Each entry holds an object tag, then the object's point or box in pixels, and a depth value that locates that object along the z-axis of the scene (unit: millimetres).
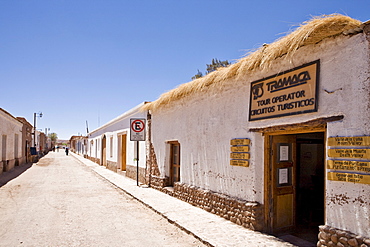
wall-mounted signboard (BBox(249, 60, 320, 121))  4667
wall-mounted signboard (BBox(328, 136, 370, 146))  3831
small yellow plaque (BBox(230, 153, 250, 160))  6070
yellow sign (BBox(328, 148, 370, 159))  3819
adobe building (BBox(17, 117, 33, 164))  25588
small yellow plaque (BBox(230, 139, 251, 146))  6070
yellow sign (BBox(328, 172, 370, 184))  3815
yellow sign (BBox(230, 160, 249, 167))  6070
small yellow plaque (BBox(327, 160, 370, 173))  3820
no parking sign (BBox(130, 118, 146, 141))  11773
